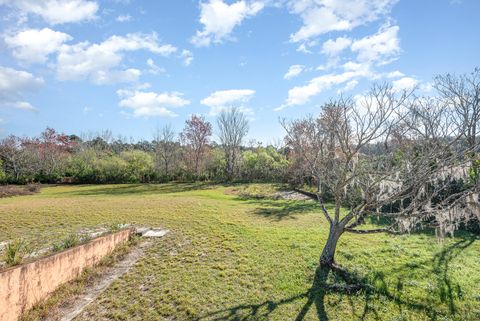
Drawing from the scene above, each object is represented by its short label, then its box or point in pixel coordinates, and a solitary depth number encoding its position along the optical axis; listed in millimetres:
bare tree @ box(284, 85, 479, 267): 5418
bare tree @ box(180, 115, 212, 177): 31891
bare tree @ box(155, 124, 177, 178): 31312
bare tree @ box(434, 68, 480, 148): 13036
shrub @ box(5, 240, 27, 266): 4981
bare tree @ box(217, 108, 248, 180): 30906
